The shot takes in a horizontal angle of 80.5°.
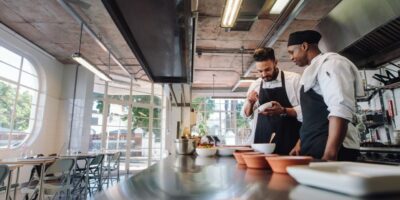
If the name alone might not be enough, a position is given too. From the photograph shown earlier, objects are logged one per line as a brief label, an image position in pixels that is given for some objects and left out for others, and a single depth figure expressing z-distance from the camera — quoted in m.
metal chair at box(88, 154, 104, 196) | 4.69
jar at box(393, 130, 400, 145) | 2.88
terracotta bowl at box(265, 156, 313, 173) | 0.70
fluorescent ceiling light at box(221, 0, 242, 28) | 2.25
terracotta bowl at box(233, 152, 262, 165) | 1.02
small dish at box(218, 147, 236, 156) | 1.54
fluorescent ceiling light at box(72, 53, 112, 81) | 4.08
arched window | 4.81
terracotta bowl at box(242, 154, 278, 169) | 0.87
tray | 0.42
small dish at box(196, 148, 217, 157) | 1.51
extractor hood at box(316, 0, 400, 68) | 2.08
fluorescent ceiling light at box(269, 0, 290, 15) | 2.76
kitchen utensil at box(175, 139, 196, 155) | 1.80
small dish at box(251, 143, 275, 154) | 1.11
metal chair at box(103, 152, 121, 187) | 5.65
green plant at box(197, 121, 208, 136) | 9.36
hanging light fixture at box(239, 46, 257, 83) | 5.36
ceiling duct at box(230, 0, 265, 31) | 3.16
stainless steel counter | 0.46
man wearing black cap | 1.16
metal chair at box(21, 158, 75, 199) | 3.39
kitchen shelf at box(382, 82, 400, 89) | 2.88
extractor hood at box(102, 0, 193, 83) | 1.37
